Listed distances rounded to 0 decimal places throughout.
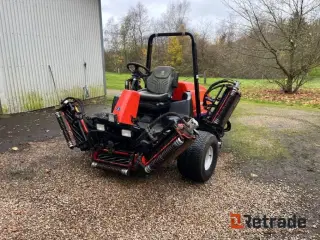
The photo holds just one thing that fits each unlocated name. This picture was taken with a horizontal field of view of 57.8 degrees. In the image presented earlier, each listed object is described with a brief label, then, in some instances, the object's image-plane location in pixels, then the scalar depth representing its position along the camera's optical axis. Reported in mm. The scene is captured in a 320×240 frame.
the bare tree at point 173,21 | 31388
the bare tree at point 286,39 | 11625
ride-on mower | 3098
